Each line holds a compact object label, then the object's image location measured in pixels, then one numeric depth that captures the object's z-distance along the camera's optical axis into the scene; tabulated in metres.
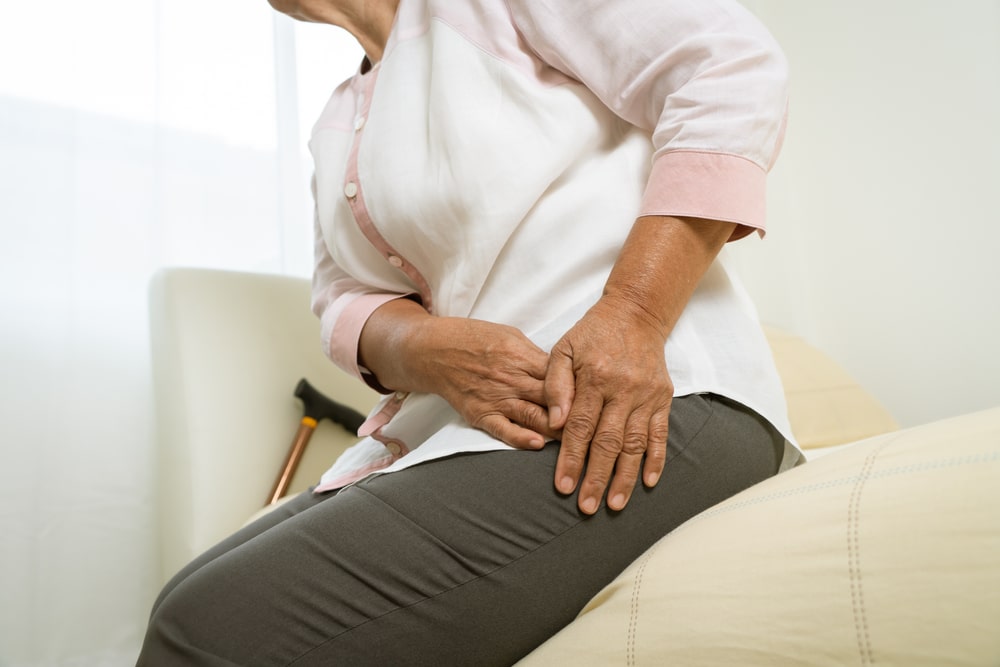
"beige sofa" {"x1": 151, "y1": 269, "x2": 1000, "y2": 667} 0.41
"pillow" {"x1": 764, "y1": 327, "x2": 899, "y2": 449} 1.78
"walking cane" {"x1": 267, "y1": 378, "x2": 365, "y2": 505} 1.63
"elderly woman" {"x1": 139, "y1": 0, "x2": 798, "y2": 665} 0.58
